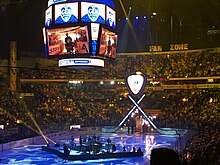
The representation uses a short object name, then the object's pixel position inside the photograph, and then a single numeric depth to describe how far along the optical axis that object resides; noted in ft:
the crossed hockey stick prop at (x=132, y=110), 113.52
